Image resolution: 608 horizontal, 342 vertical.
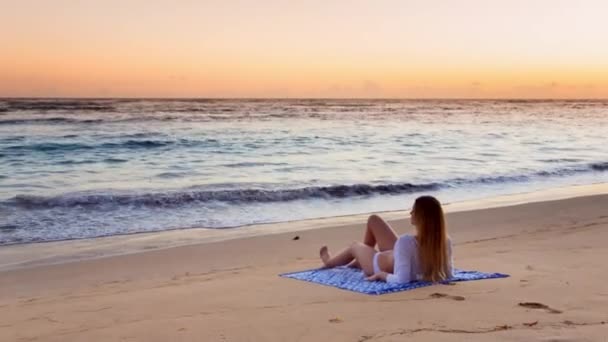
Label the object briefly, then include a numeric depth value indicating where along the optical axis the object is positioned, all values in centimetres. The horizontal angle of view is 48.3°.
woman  562
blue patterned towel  558
